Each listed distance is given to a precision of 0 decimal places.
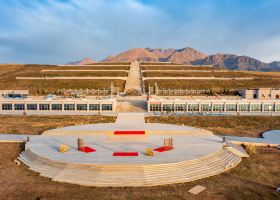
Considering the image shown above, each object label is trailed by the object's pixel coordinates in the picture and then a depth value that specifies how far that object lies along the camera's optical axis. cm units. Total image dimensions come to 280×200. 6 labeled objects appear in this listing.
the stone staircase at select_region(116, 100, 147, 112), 6788
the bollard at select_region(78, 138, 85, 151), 3112
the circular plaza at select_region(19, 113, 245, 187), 2469
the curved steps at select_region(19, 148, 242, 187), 2409
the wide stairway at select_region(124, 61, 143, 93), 10512
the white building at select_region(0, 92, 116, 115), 6681
